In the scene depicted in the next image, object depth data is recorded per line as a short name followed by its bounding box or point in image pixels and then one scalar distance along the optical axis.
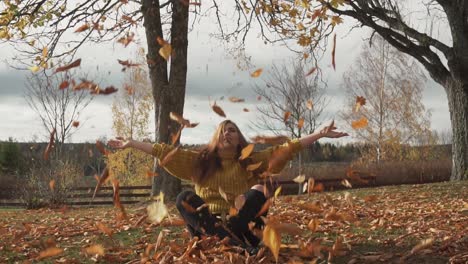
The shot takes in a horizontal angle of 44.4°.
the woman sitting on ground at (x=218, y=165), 5.08
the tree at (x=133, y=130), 23.69
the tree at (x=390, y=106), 29.39
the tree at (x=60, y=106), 23.52
